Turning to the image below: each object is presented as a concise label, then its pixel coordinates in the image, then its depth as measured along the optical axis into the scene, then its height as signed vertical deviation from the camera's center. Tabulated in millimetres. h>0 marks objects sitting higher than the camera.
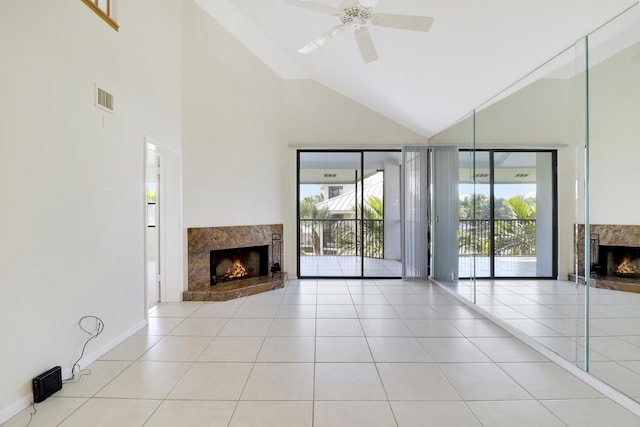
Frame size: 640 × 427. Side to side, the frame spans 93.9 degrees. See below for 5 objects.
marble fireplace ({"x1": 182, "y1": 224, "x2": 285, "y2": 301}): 4297 -742
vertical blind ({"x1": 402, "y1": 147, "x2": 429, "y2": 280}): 5449 +28
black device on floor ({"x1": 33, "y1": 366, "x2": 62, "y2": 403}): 1997 -1155
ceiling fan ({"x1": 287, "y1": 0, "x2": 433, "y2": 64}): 2242 +1572
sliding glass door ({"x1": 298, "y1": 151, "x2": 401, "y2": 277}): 5973 +37
